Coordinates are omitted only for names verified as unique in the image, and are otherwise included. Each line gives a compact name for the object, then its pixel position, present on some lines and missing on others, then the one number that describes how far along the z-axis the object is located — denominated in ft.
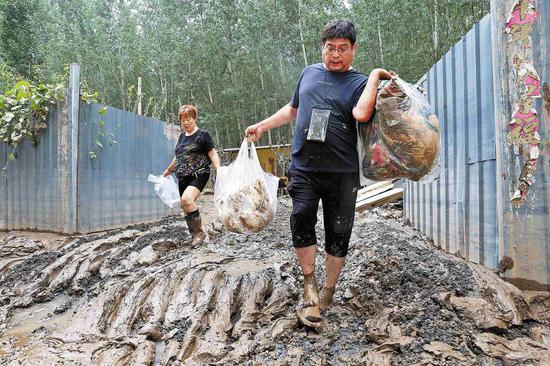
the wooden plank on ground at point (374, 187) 26.51
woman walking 15.39
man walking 7.88
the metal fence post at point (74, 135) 18.24
